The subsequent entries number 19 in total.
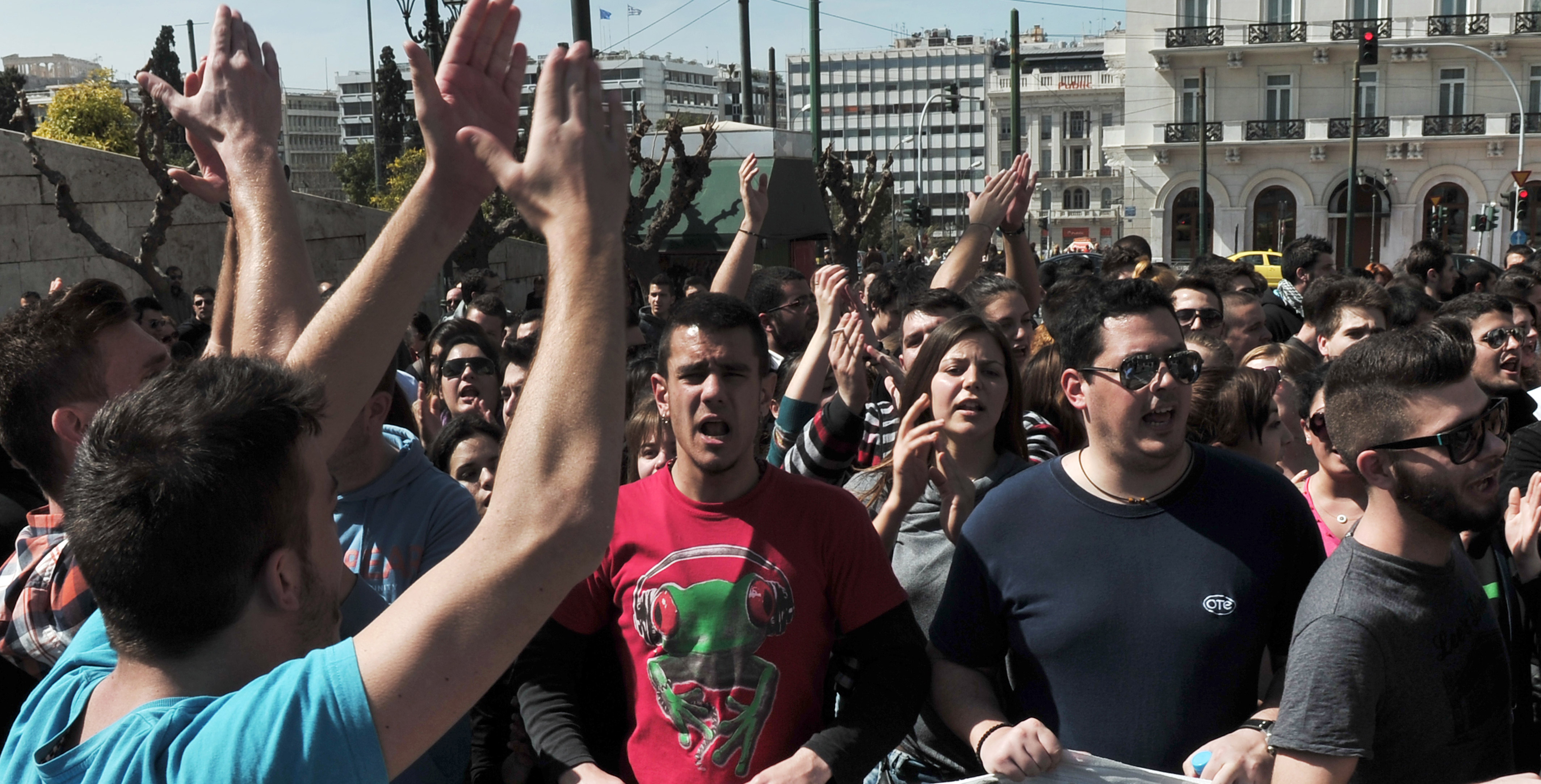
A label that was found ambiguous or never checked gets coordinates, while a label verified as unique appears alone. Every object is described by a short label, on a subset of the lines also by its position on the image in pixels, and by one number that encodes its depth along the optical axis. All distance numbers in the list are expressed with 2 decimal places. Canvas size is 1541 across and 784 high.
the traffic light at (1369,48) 24.30
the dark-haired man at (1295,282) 8.24
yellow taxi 29.78
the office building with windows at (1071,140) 92.44
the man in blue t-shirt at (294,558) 1.51
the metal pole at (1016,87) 20.16
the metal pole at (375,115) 41.22
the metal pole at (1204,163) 42.72
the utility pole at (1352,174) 35.62
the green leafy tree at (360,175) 73.00
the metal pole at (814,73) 17.13
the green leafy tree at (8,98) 39.12
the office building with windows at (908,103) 153.88
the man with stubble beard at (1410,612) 2.29
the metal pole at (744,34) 20.67
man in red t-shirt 2.77
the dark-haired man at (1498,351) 5.25
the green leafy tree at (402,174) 53.28
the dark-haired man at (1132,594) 2.68
